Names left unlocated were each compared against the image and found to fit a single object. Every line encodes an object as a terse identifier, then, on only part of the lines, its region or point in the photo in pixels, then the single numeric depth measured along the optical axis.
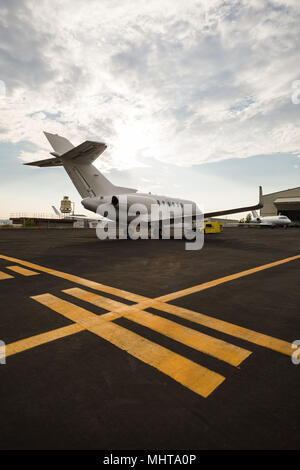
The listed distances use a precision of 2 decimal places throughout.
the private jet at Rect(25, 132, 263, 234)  14.10
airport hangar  58.06
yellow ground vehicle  28.67
